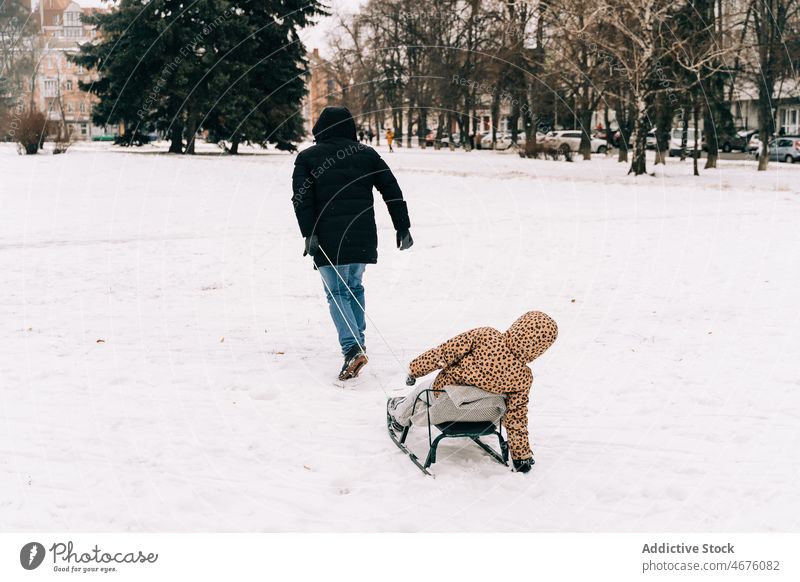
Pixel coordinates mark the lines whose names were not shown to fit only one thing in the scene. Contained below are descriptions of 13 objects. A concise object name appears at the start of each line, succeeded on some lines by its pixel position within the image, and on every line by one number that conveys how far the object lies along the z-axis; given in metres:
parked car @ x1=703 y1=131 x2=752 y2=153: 45.66
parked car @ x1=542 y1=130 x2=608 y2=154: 43.86
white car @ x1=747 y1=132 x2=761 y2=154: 42.58
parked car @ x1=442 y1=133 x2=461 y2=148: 48.68
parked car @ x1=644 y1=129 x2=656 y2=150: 46.47
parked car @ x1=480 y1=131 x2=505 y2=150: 50.41
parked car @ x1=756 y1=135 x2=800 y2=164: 39.19
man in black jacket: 6.16
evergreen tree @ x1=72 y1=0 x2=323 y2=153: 30.44
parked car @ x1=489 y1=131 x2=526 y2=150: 50.90
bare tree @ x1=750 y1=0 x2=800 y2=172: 29.66
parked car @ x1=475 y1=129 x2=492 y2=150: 50.25
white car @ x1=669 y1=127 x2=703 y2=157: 46.12
